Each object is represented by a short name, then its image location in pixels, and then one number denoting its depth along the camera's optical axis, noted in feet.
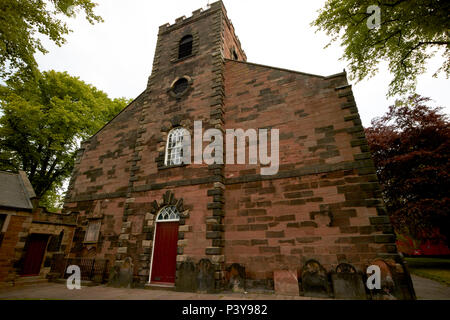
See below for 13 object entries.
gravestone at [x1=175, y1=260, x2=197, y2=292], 24.50
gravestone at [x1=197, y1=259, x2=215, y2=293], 23.64
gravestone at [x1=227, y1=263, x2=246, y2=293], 24.03
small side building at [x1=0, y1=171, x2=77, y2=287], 28.94
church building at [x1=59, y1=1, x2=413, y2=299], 22.56
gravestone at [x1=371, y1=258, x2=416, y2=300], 18.45
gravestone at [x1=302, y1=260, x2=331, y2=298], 20.95
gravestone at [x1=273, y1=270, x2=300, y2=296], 21.91
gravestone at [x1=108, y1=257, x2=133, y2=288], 28.17
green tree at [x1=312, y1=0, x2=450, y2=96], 21.89
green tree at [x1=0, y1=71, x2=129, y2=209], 49.44
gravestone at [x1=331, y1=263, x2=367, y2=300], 19.62
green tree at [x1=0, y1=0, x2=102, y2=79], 22.67
